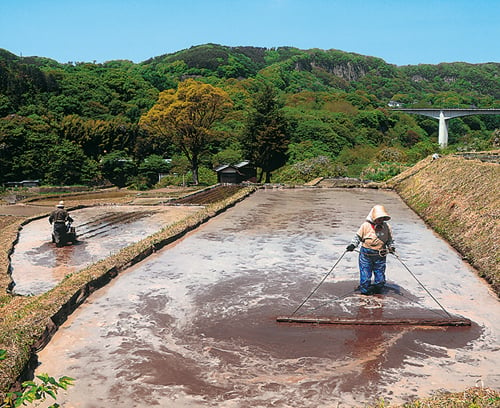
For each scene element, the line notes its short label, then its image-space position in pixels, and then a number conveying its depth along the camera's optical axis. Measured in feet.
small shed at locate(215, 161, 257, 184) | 124.47
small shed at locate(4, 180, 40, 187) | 134.90
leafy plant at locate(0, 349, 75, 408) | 10.57
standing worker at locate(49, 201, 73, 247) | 42.06
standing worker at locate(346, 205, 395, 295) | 25.96
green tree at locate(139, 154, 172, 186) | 156.87
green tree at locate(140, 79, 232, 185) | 120.44
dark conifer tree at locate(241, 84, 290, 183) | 130.82
